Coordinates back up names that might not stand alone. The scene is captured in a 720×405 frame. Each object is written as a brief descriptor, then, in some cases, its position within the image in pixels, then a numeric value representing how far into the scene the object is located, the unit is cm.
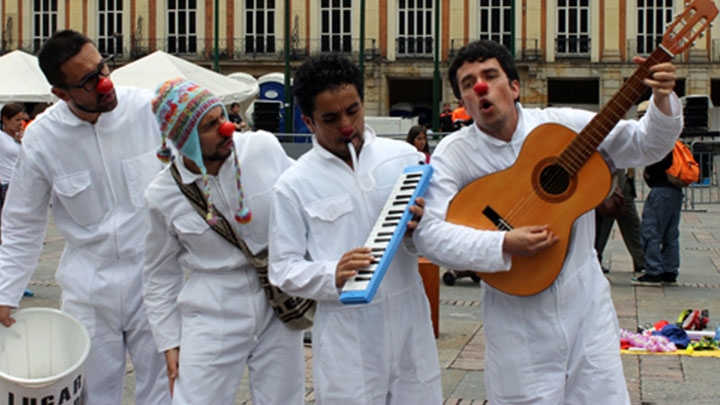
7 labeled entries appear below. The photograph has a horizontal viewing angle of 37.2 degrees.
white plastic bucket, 457
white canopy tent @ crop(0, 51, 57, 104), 1894
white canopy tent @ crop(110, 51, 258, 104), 1846
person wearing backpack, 1111
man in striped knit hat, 407
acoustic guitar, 373
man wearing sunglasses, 467
